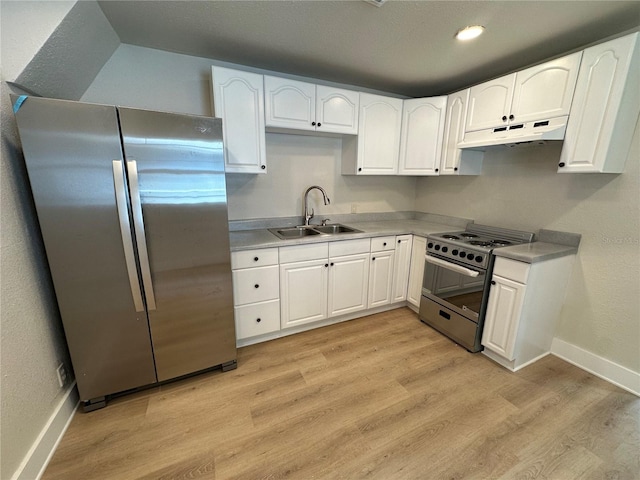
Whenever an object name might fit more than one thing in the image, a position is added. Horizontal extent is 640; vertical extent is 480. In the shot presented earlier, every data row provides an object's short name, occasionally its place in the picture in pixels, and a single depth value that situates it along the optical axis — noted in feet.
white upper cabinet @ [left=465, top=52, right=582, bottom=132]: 5.77
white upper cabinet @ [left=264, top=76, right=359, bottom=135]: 7.16
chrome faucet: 9.00
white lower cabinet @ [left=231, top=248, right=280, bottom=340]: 6.73
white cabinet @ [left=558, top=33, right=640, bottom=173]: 5.06
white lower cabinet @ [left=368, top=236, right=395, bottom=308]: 8.50
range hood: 5.84
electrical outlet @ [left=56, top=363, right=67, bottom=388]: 5.02
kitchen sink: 9.24
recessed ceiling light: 5.57
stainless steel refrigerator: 4.34
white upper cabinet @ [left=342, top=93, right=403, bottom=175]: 8.46
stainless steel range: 6.82
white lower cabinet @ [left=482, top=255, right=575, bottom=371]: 6.11
